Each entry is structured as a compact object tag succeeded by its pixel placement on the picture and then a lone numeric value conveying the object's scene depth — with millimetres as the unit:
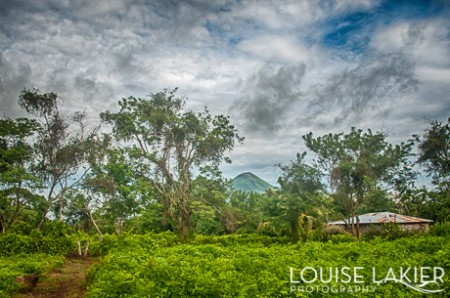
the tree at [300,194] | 26234
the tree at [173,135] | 31000
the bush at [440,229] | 17322
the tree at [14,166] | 22734
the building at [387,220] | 31234
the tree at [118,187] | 27375
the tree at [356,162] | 32406
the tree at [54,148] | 25422
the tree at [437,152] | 32875
